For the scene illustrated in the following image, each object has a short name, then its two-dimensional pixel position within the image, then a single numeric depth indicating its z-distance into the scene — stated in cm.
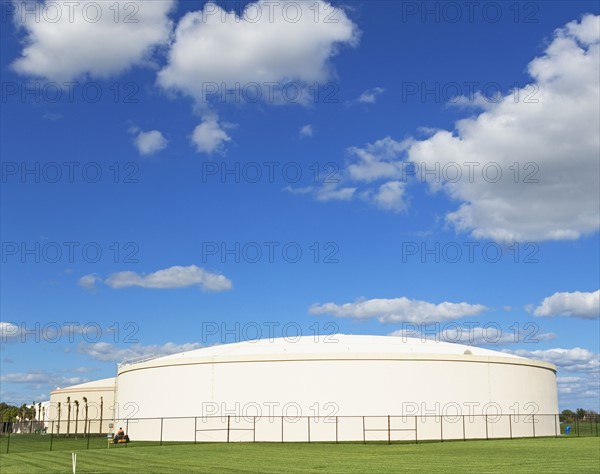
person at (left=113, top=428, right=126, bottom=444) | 6081
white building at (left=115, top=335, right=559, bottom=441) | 6500
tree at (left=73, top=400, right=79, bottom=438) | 9628
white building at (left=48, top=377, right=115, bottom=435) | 9869
